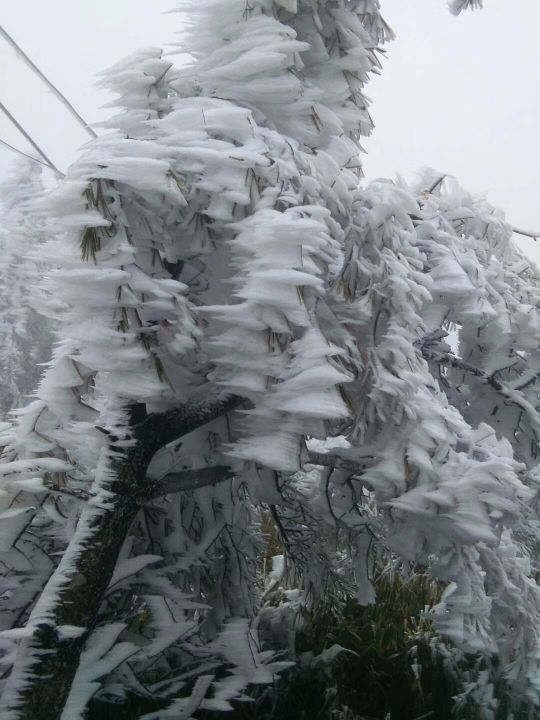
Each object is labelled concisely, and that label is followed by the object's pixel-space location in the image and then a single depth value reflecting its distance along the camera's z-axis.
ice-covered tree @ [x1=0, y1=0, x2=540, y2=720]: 2.07
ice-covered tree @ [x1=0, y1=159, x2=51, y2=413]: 12.91
